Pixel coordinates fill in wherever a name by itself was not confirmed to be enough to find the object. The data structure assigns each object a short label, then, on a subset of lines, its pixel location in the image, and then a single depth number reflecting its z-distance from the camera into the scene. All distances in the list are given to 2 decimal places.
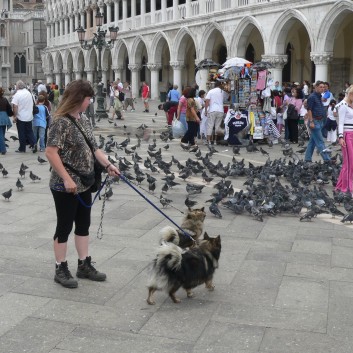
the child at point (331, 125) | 14.03
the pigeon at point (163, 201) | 7.60
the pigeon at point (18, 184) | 8.94
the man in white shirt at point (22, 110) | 12.98
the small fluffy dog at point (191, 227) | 5.01
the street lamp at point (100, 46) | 23.17
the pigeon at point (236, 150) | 13.03
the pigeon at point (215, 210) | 7.30
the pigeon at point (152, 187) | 8.67
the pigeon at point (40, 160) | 11.38
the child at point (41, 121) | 13.53
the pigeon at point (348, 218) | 7.06
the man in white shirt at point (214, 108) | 14.03
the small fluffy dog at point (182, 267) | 4.29
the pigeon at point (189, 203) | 7.44
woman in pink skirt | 8.45
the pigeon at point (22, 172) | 9.83
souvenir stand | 14.79
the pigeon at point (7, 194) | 8.16
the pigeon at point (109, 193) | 8.16
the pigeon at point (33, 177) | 9.64
